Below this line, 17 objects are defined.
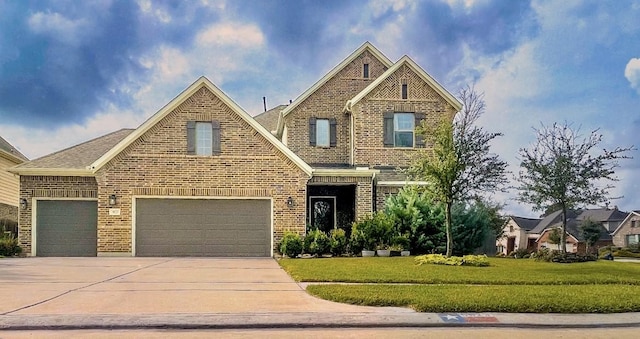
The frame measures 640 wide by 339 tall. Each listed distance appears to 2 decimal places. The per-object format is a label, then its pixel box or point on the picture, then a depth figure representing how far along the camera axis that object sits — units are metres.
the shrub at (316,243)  19.81
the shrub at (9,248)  19.83
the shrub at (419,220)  20.62
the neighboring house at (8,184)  30.44
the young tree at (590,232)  52.05
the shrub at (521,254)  27.19
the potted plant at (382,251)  19.97
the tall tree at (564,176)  19.94
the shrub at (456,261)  16.31
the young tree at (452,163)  17.23
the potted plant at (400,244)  20.21
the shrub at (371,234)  20.00
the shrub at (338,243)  20.09
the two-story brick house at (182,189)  20.33
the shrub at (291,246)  19.75
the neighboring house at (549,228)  61.22
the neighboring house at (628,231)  60.12
